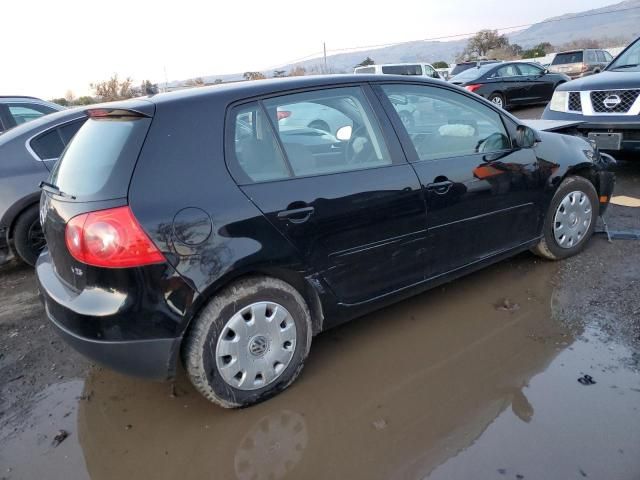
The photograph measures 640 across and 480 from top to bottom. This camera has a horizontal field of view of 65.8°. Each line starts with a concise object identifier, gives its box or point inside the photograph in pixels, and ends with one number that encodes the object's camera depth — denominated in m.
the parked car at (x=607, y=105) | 5.50
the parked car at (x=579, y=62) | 19.31
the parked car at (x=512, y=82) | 13.97
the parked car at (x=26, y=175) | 4.28
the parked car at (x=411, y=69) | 19.72
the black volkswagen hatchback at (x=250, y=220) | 2.21
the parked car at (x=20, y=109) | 6.16
